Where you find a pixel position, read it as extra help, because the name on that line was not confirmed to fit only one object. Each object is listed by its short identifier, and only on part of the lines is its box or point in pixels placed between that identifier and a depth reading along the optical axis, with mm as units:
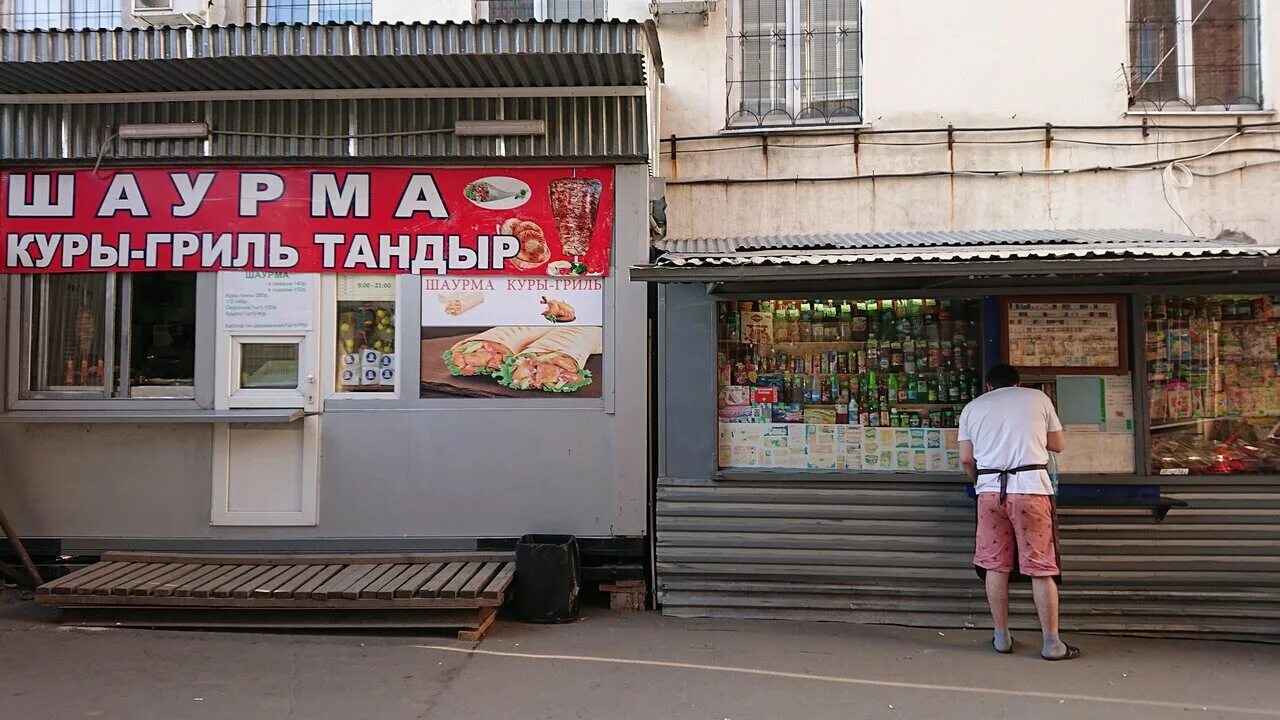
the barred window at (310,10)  7062
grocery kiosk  5617
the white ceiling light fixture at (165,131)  6188
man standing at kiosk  4980
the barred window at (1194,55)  6891
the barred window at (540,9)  7008
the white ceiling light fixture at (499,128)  6117
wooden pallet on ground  5246
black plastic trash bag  5633
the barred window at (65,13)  7035
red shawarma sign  6227
